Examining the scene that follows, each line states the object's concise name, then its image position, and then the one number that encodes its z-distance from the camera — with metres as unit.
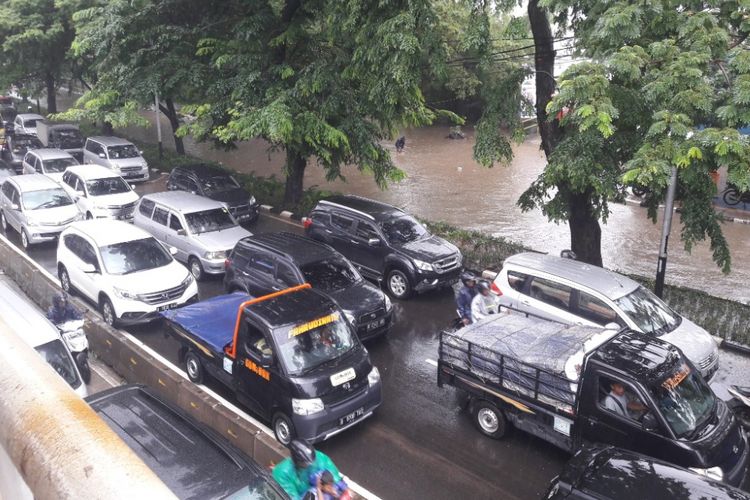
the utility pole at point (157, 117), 24.16
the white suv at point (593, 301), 10.05
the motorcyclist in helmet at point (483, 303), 11.03
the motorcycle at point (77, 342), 9.55
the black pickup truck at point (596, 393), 7.41
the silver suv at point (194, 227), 14.73
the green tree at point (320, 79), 14.30
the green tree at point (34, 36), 28.30
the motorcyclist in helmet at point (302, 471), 5.97
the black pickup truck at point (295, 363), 8.38
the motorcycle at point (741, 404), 9.04
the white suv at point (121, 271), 11.95
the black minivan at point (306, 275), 11.53
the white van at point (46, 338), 8.24
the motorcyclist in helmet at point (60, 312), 9.86
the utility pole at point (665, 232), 11.05
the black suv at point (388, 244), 13.77
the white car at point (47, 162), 21.53
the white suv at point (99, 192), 18.32
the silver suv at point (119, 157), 23.97
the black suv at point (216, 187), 19.23
